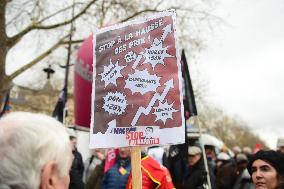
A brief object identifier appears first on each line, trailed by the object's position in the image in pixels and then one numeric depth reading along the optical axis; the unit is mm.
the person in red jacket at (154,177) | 4129
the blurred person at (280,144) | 6699
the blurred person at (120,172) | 4965
